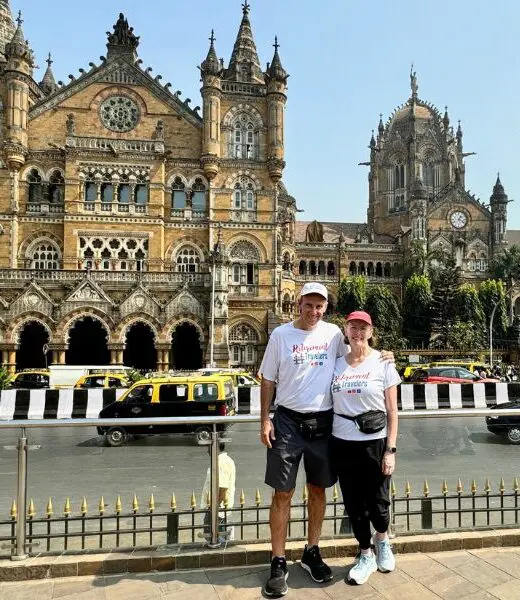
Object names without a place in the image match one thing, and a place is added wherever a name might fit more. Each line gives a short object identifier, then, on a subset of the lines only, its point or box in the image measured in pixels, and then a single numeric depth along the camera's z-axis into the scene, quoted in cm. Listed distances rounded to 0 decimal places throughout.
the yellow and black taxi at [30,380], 2338
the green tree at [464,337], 4458
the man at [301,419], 443
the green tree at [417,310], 5122
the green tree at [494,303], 5247
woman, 442
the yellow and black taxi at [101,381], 2109
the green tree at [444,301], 4997
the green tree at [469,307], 5159
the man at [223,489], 504
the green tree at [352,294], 5203
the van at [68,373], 2338
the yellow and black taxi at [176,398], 1366
